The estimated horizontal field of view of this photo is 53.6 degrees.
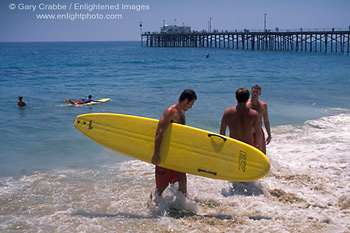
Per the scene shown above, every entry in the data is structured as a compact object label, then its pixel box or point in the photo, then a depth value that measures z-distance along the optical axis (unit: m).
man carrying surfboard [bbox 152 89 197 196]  3.77
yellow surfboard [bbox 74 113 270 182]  3.97
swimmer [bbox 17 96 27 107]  12.30
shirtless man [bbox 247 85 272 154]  4.82
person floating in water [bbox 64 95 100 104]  13.17
